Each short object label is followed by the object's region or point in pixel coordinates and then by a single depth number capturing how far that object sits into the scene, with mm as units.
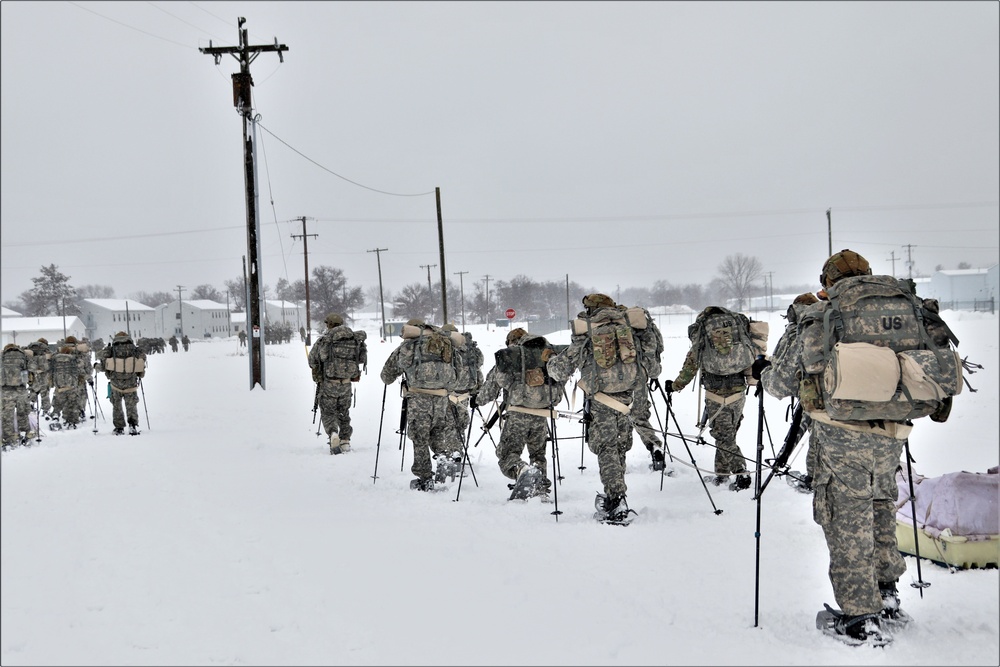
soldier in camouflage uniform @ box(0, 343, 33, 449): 12016
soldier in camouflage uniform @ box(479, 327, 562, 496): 7566
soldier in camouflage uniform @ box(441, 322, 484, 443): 8711
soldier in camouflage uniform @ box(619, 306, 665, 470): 6980
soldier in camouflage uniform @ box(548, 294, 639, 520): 6309
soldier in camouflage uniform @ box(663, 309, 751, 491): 7617
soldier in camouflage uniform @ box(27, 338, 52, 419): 13705
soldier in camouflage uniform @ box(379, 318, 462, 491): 7984
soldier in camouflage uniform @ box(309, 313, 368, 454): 10523
